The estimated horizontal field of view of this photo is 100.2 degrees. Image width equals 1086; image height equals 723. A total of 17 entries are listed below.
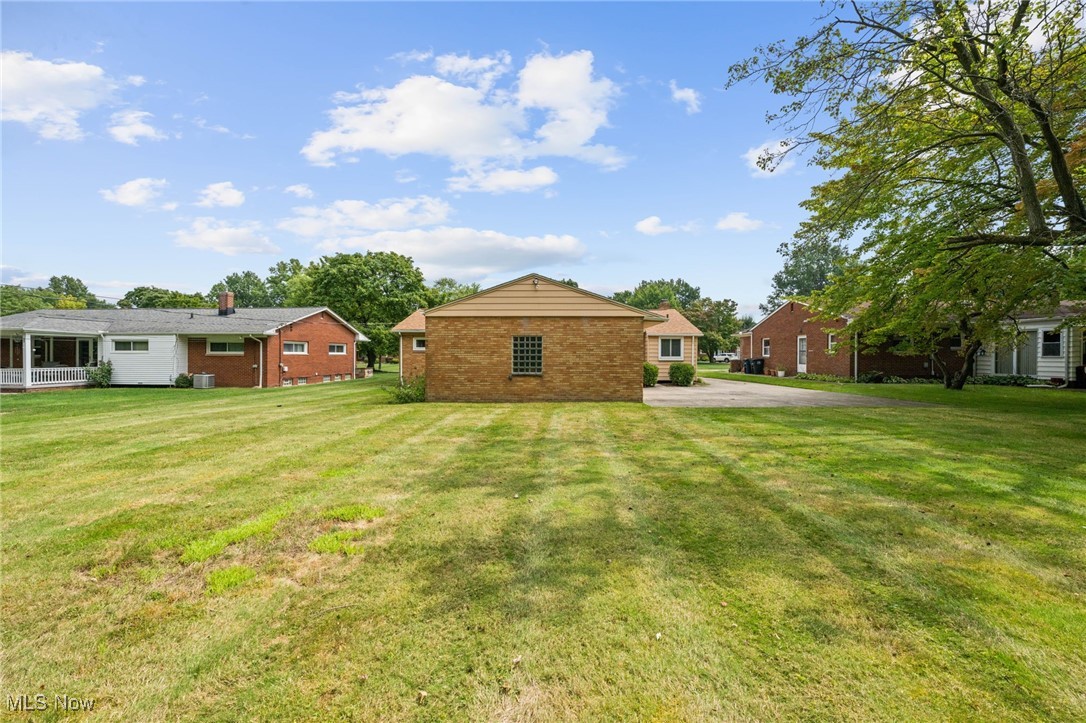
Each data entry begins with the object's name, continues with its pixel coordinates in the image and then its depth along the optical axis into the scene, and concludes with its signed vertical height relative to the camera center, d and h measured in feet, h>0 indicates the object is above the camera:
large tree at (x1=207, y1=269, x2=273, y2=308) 288.28 +47.02
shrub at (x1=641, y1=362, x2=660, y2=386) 69.53 -2.57
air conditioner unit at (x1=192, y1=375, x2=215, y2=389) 70.79 -4.23
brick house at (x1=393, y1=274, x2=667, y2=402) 47.47 +1.08
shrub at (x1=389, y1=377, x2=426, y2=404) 47.91 -4.02
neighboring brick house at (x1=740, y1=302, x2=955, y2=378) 76.84 +0.97
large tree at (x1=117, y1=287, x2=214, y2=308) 191.42 +24.89
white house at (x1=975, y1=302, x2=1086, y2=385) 62.95 +0.87
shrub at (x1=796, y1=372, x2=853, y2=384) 76.43 -3.52
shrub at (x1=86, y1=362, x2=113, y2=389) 71.36 -3.44
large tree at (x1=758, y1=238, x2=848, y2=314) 247.09 +43.95
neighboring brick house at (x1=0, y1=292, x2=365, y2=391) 69.51 +1.03
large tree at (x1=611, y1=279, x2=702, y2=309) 286.46 +43.94
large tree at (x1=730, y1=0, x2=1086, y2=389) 28.25 +15.89
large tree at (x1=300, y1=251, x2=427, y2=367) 121.08 +18.16
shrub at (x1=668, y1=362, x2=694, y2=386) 72.17 -2.78
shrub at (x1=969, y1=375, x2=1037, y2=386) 67.28 -3.17
